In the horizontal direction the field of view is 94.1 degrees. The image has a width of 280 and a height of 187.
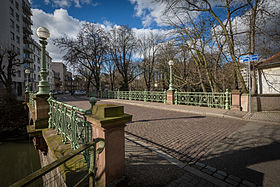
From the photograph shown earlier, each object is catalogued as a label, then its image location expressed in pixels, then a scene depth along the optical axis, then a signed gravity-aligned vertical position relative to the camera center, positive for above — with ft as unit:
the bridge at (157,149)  6.56 -5.02
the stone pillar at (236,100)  26.96 -2.11
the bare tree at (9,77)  53.32 +6.40
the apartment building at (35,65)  128.00 +28.45
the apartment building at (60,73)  247.35 +36.08
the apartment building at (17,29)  83.97 +46.05
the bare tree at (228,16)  30.73 +18.77
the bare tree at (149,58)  89.67 +23.23
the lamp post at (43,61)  14.85 +3.62
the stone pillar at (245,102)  26.35 -2.48
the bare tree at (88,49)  75.00 +25.75
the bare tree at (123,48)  84.50 +28.55
